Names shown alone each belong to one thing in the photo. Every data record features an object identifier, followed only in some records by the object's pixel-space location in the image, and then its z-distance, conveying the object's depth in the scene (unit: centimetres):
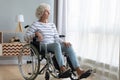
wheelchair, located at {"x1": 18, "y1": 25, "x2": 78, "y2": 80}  298
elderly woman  292
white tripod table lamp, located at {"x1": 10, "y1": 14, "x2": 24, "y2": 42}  475
